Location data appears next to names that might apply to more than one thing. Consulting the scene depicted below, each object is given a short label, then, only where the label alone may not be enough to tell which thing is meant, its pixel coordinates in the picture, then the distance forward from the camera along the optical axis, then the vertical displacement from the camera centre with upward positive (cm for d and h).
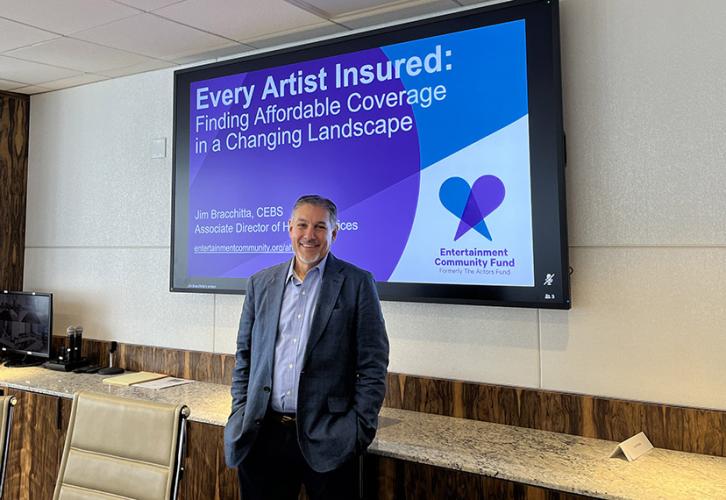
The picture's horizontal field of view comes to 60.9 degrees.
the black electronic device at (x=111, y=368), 368 -47
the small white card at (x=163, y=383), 333 -51
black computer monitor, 385 -22
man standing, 215 -31
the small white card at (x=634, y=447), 216 -56
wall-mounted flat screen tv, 249 +62
